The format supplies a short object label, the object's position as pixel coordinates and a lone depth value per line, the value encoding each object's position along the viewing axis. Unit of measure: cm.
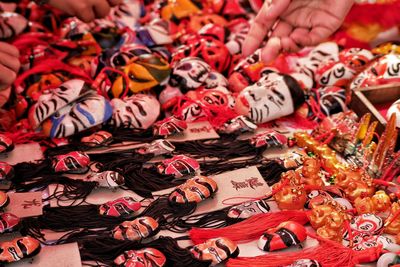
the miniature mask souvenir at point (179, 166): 100
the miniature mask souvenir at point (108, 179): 98
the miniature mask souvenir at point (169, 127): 109
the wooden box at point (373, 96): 107
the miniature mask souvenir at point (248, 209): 93
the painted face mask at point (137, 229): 89
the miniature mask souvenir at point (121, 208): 93
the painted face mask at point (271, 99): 112
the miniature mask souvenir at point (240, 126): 110
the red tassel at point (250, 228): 91
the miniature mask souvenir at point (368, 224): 91
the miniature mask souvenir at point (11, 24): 127
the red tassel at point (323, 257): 87
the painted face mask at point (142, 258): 85
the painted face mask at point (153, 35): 128
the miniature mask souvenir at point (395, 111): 99
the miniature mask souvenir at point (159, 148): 105
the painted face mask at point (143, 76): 116
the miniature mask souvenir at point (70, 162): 101
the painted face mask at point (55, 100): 110
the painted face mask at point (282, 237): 89
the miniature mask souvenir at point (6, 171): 98
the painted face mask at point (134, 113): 111
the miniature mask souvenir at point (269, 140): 106
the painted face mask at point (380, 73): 113
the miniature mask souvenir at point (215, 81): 119
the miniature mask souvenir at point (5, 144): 103
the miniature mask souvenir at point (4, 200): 92
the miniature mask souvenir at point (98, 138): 107
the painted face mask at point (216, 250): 86
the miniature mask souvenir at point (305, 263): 85
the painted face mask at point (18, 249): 85
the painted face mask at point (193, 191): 94
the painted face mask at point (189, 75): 117
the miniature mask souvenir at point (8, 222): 89
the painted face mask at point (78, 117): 109
